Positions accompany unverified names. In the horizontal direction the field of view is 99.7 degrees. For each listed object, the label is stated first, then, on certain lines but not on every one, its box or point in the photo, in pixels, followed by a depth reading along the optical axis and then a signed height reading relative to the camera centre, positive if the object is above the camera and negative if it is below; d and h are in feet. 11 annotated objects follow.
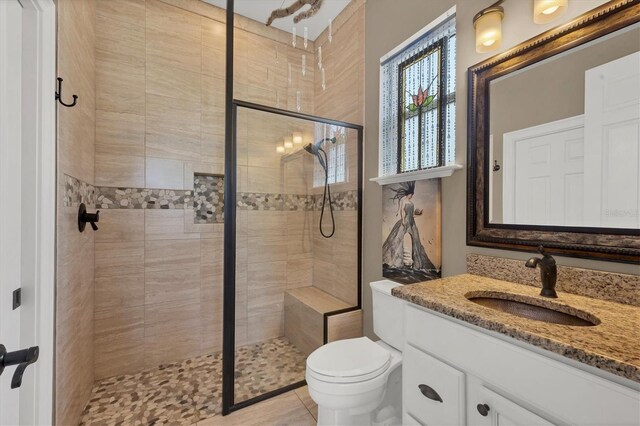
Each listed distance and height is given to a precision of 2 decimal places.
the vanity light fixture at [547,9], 3.64 +2.81
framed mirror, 3.19 +1.02
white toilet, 4.27 -2.67
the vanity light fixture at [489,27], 4.28 +3.02
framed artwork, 5.45 -0.40
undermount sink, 3.05 -1.20
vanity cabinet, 2.10 -1.61
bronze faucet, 3.40 -0.73
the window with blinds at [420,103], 5.25 +2.40
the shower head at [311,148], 8.01 +1.92
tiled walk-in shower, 6.06 +0.08
